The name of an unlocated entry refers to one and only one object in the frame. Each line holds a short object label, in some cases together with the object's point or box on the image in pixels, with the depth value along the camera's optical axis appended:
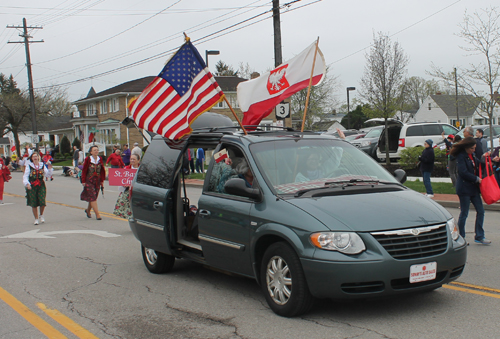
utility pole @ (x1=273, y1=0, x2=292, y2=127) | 17.94
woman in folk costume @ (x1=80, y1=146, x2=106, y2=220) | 13.20
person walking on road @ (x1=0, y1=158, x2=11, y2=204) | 18.89
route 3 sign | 17.20
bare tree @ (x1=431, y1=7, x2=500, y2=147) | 17.94
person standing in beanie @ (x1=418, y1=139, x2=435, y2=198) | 15.08
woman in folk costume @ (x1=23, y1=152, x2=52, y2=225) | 13.01
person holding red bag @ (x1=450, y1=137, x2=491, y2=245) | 8.19
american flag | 6.84
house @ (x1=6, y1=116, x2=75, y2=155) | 68.75
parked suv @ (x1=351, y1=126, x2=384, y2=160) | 25.98
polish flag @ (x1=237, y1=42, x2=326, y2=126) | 8.22
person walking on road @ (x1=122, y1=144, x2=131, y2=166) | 24.28
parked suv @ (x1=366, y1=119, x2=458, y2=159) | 23.39
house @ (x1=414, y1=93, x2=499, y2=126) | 73.31
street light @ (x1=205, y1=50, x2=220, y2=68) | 25.72
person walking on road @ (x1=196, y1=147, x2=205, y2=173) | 28.40
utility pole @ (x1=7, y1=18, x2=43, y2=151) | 41.34
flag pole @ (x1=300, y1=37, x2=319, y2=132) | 7.81
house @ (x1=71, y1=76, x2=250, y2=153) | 53.44
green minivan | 4.61
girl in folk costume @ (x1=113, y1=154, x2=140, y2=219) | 11.88
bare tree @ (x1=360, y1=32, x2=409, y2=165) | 25.09
